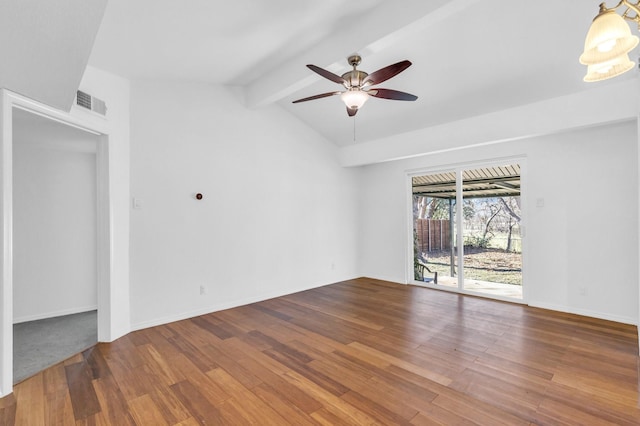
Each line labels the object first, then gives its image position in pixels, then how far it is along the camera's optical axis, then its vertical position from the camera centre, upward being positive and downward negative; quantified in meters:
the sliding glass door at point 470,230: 4.68 -0.32
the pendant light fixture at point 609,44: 1.37 +0.77
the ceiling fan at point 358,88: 2.80 +1.18
